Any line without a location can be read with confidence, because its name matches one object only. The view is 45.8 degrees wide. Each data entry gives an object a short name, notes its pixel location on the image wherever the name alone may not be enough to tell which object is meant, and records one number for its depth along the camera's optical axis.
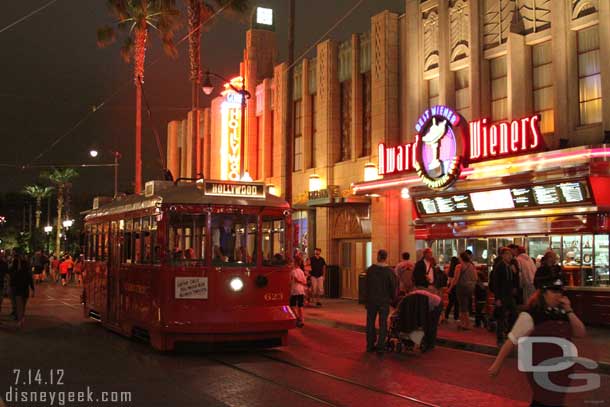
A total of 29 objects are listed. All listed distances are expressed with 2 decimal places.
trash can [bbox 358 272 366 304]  23.29
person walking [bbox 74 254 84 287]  40.03
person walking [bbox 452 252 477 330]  16.48
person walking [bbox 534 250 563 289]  13.85
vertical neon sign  31.06
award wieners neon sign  17.53
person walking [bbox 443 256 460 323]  18.10
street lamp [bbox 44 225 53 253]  79.35
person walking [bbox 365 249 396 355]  13.18
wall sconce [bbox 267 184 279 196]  30.73
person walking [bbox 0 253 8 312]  19.03
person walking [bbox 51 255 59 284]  46.41
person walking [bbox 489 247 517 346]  13.52
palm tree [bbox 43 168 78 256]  74.12
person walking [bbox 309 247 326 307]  23.77
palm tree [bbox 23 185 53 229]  85.62
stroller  13.30
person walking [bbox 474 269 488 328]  17.36
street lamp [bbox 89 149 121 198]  38.38
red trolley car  12.48
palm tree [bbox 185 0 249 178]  29.55
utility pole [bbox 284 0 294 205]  21.14
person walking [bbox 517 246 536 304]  14.52
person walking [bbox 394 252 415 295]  15.90
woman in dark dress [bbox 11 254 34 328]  17.77
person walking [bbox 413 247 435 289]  14.88
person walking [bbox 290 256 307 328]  17.62
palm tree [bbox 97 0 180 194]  30.67
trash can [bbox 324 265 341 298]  26.61
